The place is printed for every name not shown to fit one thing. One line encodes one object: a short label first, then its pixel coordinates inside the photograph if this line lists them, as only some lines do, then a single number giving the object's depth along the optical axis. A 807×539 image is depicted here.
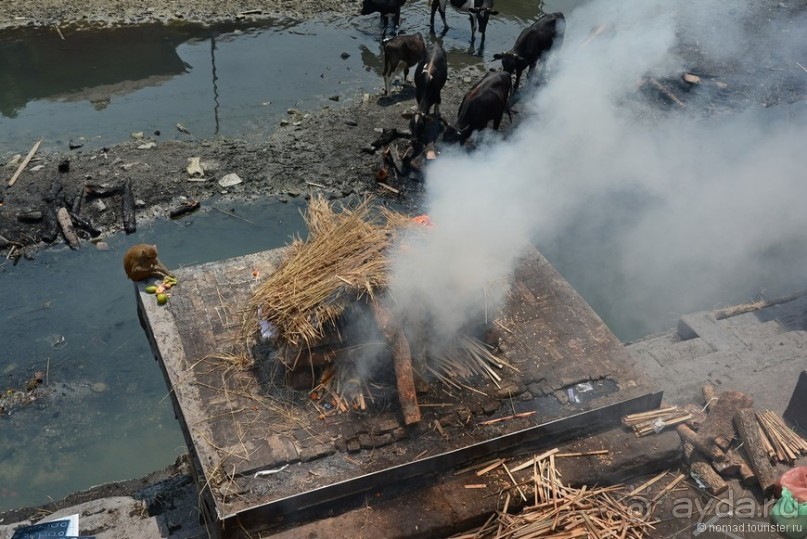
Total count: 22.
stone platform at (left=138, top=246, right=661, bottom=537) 5.40
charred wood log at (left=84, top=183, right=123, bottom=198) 9.97
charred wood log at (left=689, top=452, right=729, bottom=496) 6.06
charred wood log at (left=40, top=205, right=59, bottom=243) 9.38
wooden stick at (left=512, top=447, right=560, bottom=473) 5.86
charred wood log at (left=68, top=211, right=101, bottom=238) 9.51
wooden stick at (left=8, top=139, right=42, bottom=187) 10.14
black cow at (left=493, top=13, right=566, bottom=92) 13.27
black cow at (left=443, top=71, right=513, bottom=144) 11.15
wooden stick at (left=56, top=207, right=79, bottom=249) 9.33
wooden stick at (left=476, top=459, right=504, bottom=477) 5.79
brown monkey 6.68
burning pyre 5.80
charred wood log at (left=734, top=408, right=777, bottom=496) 6.07
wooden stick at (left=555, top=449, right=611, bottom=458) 5.99
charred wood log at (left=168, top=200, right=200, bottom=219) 9.86
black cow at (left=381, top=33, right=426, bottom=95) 12.68
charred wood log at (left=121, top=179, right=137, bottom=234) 9.59
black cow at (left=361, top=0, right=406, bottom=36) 14.90
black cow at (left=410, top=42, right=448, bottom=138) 11.61
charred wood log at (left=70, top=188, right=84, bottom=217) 9.73
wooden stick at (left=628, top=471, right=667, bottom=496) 5.95
